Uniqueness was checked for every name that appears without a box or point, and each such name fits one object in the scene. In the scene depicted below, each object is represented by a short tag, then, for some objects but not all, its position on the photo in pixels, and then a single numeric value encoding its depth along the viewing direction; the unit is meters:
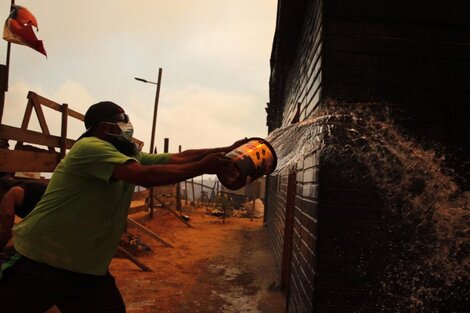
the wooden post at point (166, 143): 15.79
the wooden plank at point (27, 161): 5.01
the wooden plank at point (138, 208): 11.96
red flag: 6.43
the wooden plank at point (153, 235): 9.35
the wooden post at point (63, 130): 6.87
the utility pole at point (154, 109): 15.42
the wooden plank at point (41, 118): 6.14
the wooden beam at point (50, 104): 6.09
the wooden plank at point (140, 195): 12.52
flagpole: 4.75
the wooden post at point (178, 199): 18.11
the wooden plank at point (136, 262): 7.37
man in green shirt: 2.22
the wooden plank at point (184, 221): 14.46
